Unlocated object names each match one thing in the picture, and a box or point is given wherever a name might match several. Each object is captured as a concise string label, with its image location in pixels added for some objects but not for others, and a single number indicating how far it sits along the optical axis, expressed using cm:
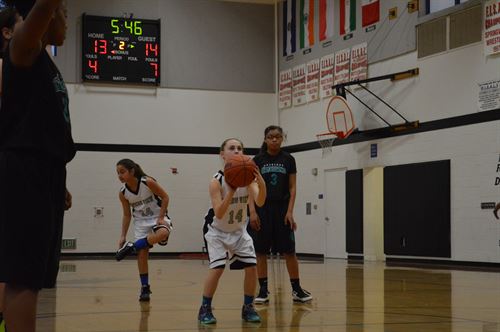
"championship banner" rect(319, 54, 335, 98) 2131
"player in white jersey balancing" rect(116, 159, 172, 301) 822
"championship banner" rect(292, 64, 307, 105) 2277
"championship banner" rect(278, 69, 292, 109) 2361
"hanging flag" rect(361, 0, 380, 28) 1933
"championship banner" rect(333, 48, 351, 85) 2059
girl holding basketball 616
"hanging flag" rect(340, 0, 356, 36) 2030
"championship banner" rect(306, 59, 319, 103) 2205
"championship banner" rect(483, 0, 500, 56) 1548
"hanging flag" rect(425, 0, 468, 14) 1695
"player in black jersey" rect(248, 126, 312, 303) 792
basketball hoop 1902
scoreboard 2177
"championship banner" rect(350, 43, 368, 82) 1984
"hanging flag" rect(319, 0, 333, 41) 2131
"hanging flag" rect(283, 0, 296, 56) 2330
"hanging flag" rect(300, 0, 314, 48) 2225
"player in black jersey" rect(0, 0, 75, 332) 282
